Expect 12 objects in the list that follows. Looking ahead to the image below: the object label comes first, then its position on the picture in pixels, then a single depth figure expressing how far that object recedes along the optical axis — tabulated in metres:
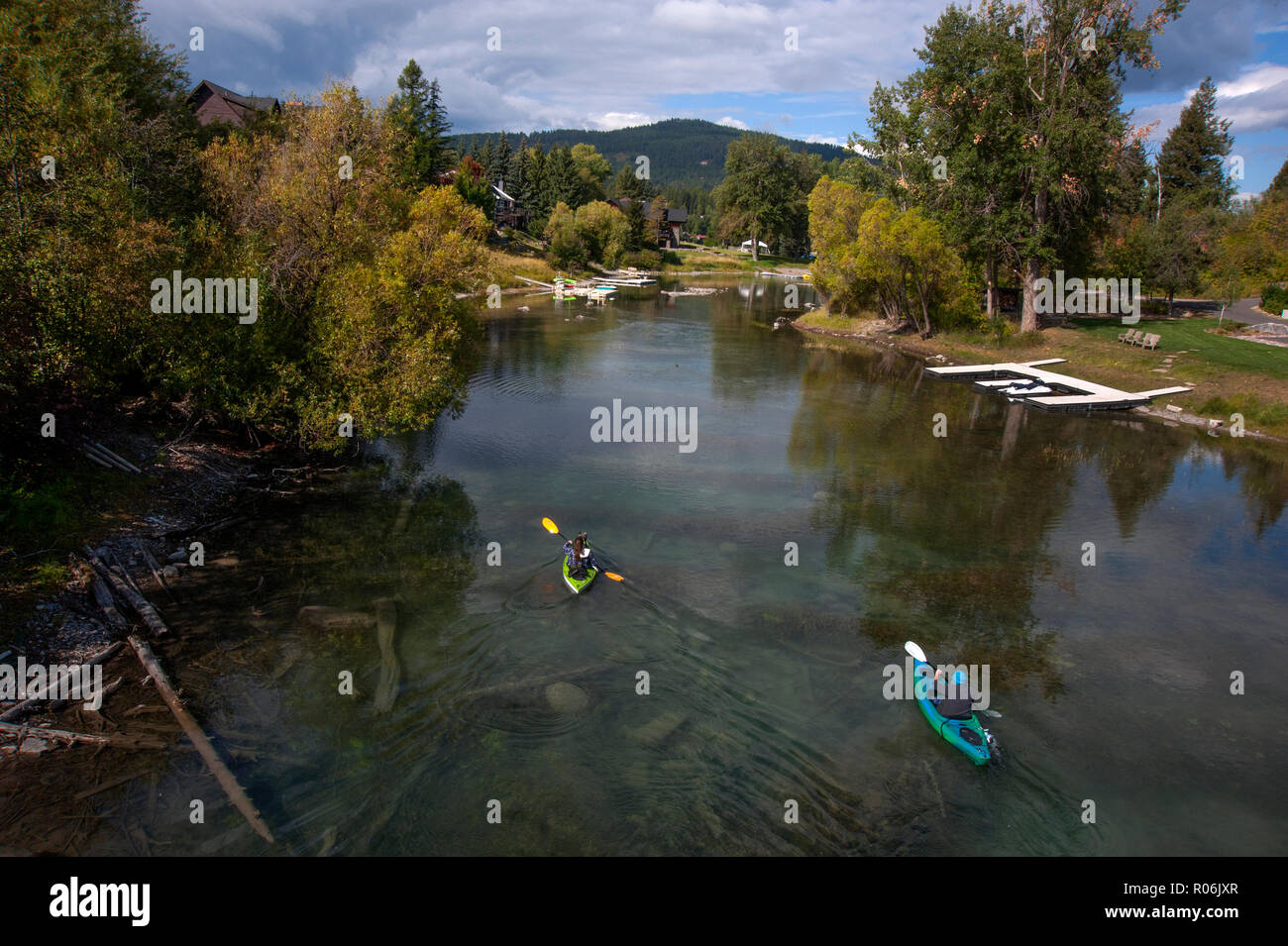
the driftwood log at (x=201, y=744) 13.87
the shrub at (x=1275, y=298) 61.59
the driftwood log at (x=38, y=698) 15.08
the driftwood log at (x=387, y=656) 17.64
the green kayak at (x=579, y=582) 22.78
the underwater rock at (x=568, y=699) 17.59
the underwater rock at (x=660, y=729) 16.77
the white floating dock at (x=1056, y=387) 47.44
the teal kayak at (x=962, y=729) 16.02
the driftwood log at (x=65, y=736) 14.83
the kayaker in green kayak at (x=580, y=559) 23.14
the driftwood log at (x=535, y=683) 18.08
